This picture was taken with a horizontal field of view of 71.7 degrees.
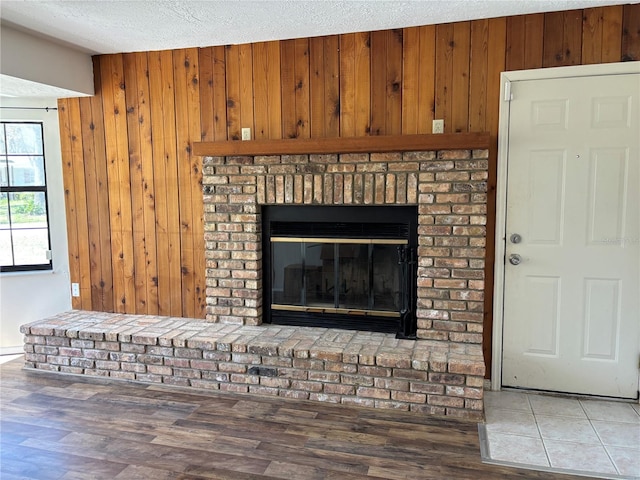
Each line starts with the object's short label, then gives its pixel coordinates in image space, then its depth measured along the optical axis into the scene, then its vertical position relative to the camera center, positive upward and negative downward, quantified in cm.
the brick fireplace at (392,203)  284 -1
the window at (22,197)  382 +7
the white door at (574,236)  269 -22
